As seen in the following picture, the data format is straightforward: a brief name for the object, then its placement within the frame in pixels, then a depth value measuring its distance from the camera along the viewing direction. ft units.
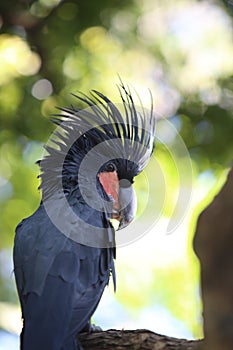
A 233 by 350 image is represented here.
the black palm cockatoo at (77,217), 27.25
